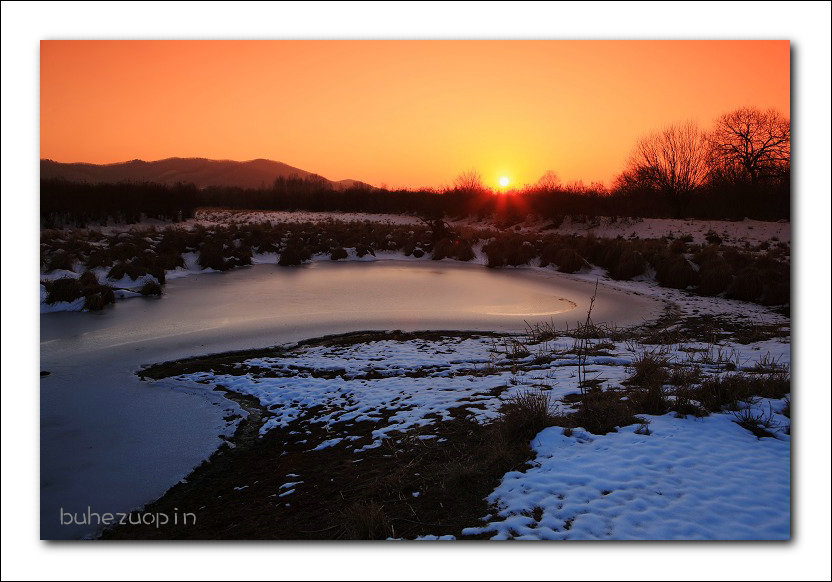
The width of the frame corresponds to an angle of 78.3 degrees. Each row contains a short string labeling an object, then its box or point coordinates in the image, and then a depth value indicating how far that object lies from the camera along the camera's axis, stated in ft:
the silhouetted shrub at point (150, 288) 37.27
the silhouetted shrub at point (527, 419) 14.32
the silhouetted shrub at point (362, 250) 64.44
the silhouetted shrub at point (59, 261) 34.94
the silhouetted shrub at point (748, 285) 35.40
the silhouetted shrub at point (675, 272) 43.50
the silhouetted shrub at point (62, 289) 31.17
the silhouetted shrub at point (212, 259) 52.44
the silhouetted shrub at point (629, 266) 48.75
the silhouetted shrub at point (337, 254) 62.75
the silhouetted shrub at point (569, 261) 54.49
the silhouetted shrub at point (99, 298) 31.81
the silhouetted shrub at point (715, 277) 39.04
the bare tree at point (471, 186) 101.34
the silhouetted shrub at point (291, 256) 57.88
